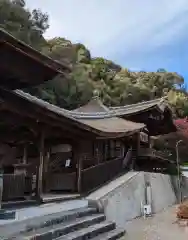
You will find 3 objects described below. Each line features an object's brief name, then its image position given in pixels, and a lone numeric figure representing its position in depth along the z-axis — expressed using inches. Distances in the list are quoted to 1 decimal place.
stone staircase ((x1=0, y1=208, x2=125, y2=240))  149.8
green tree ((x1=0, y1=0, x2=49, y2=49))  707.0
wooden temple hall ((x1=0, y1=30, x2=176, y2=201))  188.3
